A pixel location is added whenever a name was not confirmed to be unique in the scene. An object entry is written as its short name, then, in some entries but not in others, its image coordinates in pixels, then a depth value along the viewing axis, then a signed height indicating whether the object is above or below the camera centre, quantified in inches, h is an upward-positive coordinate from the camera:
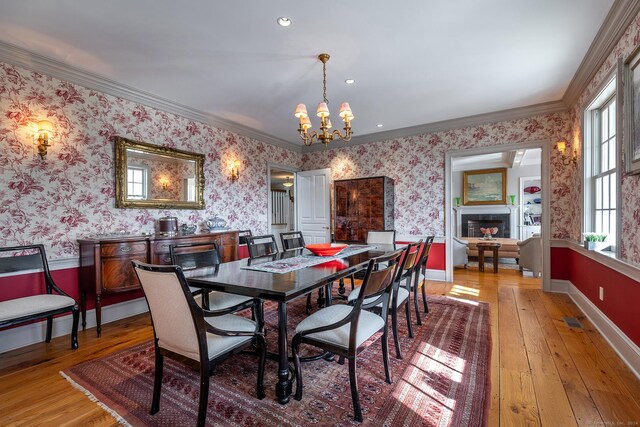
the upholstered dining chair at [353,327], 63.5 -27.2
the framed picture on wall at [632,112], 78.6 +27.0
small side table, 216.1 -30.3
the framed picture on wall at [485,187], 313.1 +25.6
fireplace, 310.3 -13.7
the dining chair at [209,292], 86.9 -24.1
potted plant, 112.0 -12.1
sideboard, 108.1 -18.9
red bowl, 104.9 -13.8
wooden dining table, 60.9 -16.0
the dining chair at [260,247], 111.9 -14.6
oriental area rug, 63.0 -44.0
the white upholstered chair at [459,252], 213.0 -29.9
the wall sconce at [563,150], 153.3 +31.6
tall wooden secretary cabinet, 190.7 +2.6
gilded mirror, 129.7 +16.9
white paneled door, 222.1 +5.3
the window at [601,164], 110.9 +18.9
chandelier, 101.7 +33.1
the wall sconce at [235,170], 180.5 +25.1
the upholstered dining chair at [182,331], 55.9 -24.5
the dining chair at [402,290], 85.7 -26.2
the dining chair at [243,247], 178.0 -22.1
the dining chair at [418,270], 113.6 -22.8
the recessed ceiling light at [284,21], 86.8 +56.5
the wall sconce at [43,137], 105.0 +26.4
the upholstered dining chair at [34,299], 85.0 -27.7
